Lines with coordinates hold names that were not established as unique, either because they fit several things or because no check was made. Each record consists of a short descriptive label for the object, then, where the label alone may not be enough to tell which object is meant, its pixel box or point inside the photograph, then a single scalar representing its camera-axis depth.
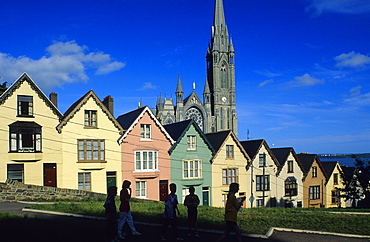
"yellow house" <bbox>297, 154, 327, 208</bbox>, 47.72
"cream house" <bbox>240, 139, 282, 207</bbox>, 43.46
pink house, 37.19
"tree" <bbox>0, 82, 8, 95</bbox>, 45.61
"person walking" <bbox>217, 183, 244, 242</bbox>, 11.83
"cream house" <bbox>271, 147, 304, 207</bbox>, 45.62
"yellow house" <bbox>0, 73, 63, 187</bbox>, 32.53
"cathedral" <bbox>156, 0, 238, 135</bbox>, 121.44
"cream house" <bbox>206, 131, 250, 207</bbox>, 41.34
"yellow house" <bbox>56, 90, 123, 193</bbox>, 34.75
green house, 39.44
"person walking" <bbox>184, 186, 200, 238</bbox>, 13.78
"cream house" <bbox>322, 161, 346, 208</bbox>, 50.22
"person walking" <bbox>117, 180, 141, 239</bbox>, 13.21
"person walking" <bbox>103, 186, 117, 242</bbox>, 12.61
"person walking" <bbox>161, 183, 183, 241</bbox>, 13.52
